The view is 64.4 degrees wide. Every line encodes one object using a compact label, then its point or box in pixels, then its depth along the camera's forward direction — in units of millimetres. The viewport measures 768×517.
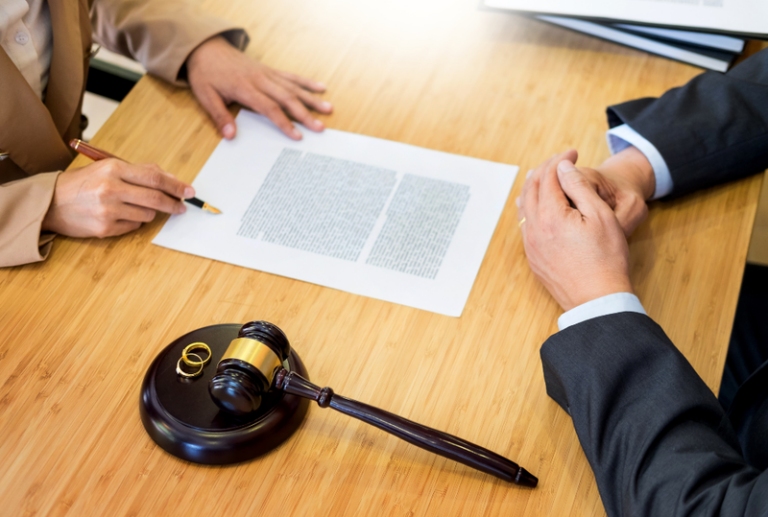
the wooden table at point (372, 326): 721
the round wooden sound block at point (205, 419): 716
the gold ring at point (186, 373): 757
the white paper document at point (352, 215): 922
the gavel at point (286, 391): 688
